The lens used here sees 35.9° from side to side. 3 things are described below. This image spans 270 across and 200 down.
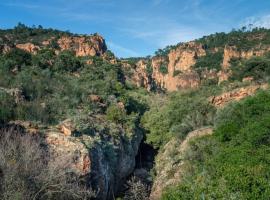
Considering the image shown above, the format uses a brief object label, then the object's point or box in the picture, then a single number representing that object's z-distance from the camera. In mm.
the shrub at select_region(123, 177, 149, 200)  28503
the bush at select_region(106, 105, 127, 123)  42719
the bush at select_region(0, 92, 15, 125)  30125
